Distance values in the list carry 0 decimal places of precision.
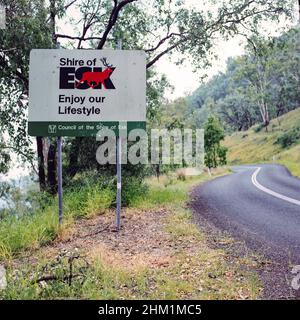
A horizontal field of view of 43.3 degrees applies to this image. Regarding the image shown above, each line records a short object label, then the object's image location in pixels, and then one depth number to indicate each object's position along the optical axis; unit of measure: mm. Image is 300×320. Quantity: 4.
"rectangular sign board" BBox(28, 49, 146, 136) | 7309
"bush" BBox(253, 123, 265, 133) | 78500
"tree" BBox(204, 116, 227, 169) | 42100
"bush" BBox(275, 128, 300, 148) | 56531
